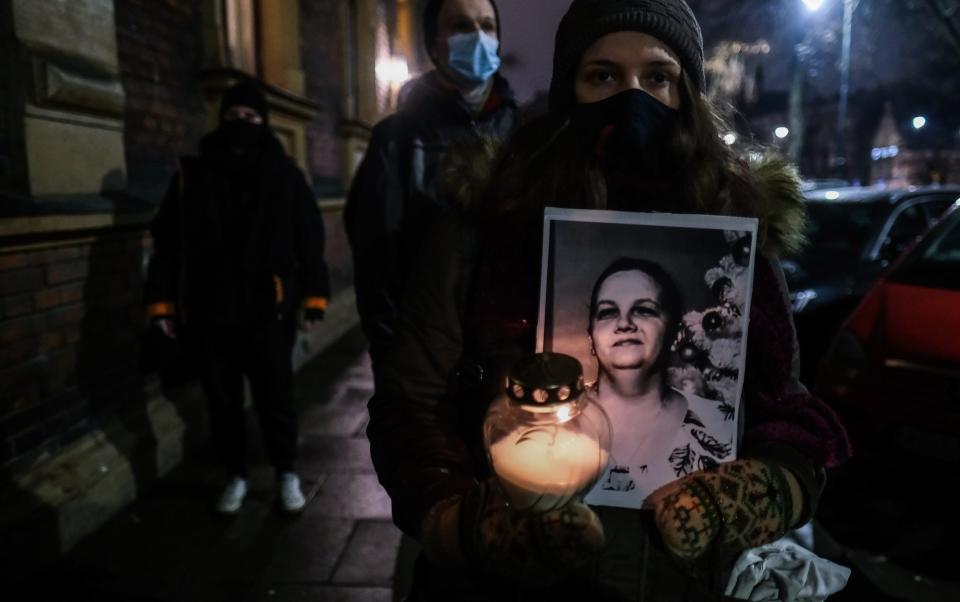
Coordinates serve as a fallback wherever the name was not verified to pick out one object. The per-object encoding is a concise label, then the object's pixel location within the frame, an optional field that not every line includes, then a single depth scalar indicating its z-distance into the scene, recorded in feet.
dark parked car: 17.29
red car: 9.91
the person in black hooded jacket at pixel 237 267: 10.19
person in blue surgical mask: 7.78
